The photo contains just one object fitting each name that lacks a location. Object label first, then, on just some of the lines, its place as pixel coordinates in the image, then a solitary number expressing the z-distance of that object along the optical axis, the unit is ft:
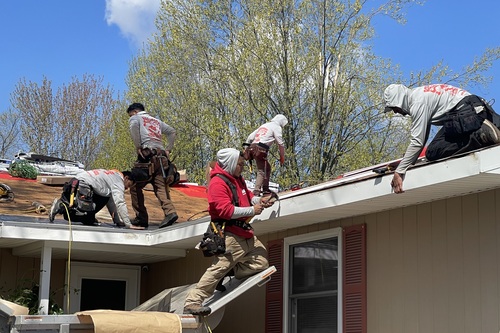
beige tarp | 22.86
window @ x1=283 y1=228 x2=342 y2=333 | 26.63
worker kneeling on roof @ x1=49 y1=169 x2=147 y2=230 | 31.68
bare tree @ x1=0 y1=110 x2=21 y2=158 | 115.75
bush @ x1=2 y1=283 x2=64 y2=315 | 32.32
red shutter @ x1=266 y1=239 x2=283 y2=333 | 28.91
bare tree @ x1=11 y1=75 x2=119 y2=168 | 111.04
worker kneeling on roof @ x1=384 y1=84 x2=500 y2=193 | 20.66
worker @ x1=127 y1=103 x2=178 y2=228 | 32.86
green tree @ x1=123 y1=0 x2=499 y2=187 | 76.02
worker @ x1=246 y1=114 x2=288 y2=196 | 28.89
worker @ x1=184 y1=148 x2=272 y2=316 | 24.14
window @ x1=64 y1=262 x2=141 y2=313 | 36.96
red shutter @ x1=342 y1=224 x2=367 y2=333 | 25.05
